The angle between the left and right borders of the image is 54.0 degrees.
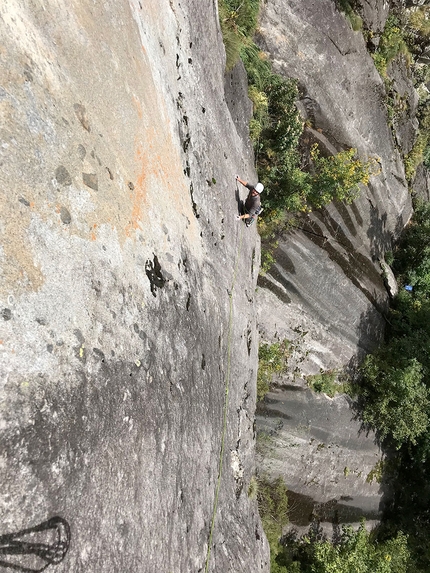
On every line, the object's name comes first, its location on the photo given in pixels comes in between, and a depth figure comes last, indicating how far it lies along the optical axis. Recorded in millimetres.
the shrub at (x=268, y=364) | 11070
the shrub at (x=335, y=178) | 10930
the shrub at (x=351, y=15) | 12952
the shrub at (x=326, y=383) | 12234
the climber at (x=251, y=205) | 9578
